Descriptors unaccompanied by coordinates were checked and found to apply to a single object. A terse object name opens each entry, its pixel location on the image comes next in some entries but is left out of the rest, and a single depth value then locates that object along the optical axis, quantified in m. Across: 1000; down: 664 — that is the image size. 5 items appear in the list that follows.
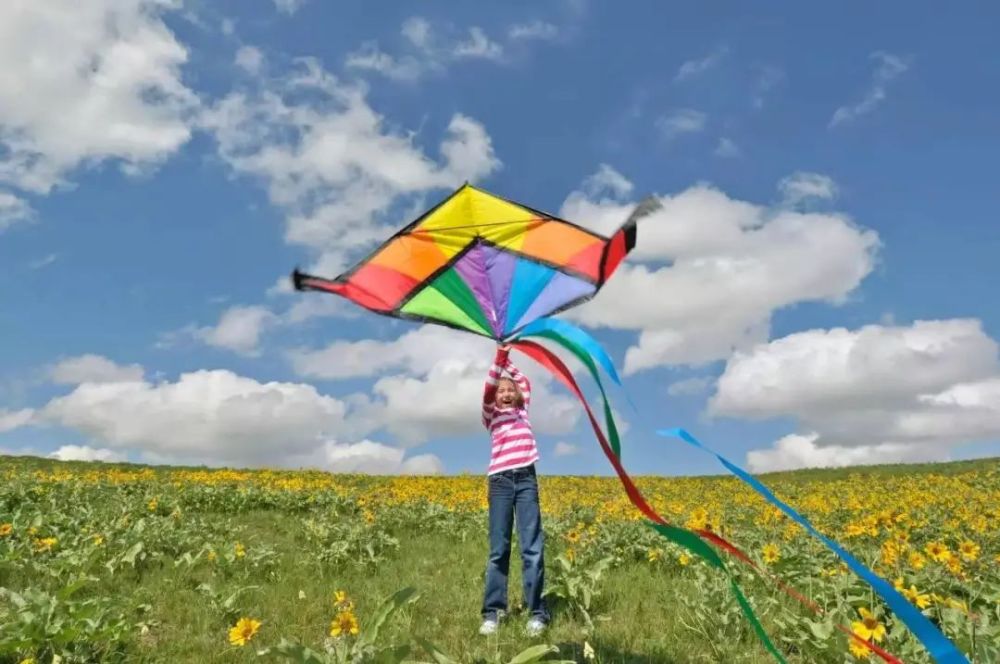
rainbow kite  5.10
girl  6.30
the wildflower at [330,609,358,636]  4.55
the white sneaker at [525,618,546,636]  5.98
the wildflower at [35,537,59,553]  8.52
